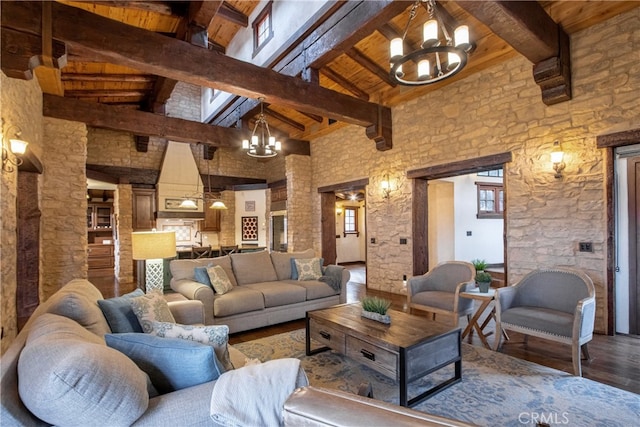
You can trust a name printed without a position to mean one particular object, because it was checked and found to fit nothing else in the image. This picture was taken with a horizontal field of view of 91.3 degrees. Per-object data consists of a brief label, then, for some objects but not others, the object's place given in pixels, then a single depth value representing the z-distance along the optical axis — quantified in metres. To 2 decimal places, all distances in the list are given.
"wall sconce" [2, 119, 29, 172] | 3.10
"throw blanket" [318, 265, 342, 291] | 4.58
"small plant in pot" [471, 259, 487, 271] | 3.84
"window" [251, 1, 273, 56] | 5.62
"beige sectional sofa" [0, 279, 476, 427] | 1.02
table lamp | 3.16
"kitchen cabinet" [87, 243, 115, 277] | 9.65
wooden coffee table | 2.23
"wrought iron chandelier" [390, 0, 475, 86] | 2.49
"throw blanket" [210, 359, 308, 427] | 1.13
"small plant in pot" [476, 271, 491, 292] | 3.52
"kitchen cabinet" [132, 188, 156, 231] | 8.30
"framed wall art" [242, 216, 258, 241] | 9.72
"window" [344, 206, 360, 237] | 11.24
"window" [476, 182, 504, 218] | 7.63
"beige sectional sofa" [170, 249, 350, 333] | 3.63
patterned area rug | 2.09
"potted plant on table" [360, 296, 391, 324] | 2.76
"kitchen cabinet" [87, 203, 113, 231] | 10.14
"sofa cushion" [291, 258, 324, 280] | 4.75
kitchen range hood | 8.34
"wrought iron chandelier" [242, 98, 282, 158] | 5.22
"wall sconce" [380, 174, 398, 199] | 6.03
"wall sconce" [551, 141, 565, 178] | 3.82
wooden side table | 3.29
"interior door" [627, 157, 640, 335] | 3.51
